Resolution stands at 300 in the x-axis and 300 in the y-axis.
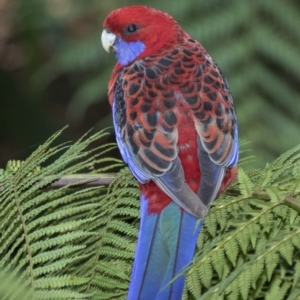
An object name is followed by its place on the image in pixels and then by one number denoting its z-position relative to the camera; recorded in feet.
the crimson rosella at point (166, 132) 12.25
